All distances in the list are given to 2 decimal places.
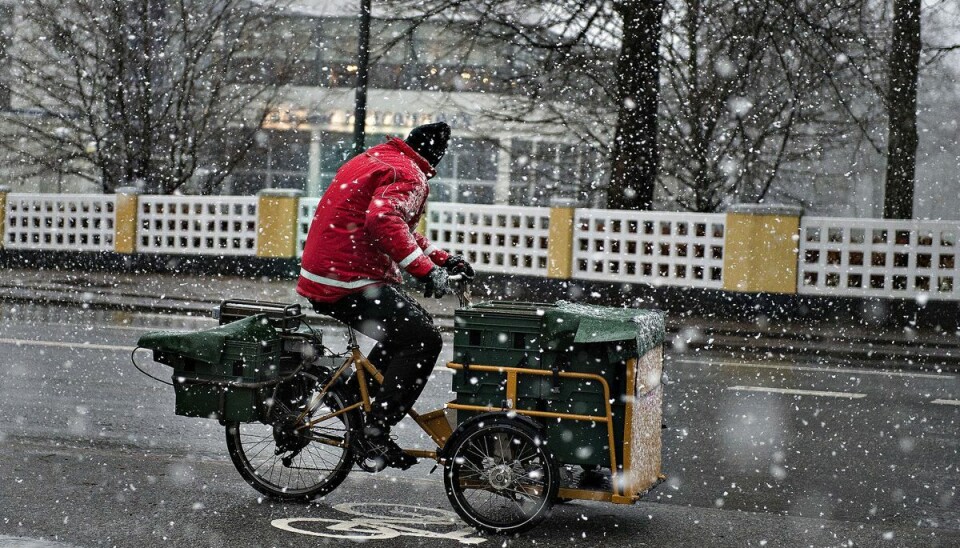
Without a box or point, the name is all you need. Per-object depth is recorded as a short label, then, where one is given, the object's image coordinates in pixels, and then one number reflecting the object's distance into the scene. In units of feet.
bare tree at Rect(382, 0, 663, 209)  63.67
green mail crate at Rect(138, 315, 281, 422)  18.74
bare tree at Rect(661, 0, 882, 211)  66.13
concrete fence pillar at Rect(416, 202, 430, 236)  64.95
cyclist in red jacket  17.88
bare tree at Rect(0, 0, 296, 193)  83.15
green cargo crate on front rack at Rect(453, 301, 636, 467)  17.49
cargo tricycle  17.47
